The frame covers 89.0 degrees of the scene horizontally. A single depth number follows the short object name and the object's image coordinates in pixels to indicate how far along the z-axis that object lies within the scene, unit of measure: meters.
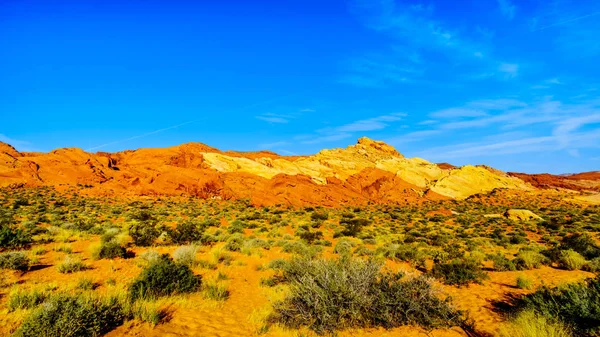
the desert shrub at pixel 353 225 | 20.84
